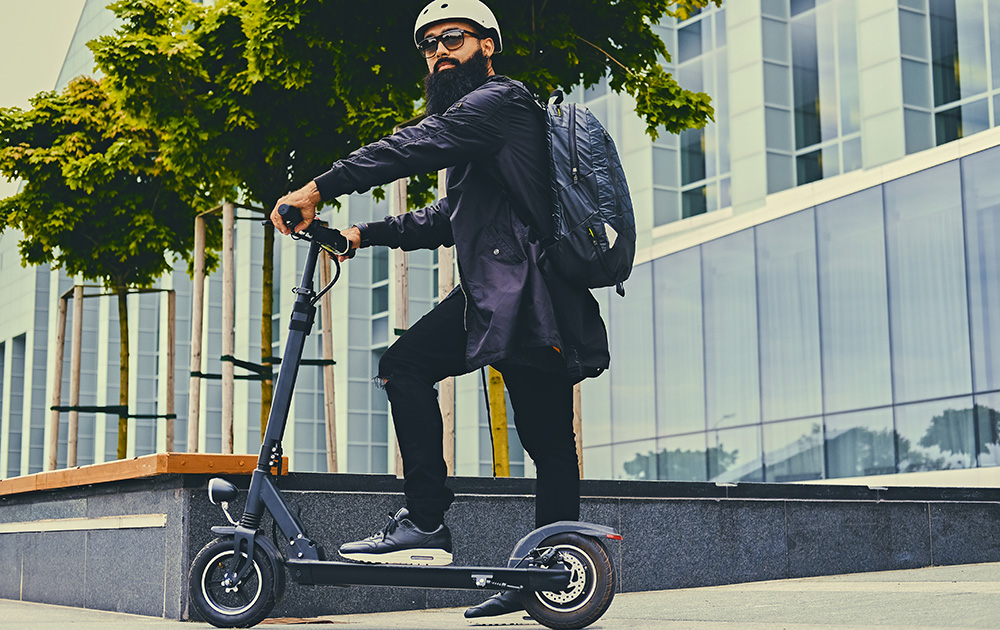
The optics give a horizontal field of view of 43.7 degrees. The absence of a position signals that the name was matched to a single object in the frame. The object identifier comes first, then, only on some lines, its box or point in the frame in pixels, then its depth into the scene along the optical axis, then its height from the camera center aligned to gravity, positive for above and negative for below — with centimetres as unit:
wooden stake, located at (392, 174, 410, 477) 880 +132
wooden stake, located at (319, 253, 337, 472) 1013 +72
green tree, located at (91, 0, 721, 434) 834 +276
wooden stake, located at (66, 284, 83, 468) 1388 +105
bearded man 413 +55
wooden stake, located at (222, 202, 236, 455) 986 +120
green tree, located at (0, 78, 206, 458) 1220 +275
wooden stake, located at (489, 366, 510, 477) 767 +22
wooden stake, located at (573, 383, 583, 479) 838 +28
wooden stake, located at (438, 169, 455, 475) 825 +113
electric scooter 406 -36
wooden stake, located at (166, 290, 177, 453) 1371 +132
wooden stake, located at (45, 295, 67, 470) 1449 +96
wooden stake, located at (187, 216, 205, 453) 1061 +136
